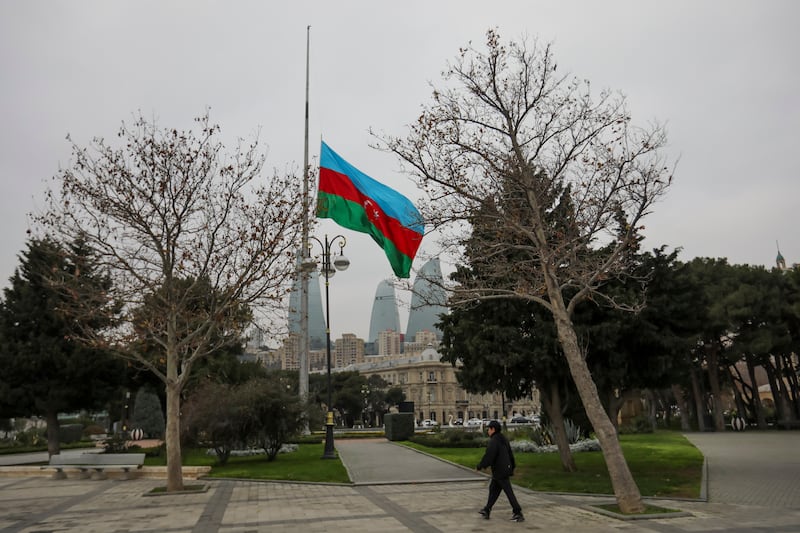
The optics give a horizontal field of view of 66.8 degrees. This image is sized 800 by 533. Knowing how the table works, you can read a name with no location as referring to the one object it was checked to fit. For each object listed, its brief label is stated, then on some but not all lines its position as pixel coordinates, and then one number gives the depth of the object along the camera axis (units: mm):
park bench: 19422
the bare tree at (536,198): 11891
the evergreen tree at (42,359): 25938
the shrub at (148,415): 39625
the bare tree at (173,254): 15234
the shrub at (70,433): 44938
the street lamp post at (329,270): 21734
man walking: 10664
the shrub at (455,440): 26797
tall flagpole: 25595
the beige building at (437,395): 116000
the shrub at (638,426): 42066
